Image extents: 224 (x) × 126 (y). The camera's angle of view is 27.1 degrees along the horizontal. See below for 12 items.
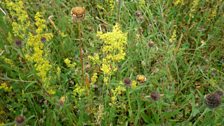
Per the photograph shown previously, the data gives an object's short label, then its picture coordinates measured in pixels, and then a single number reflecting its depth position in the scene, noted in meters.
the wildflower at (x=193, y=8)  0.95
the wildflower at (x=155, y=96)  0.69
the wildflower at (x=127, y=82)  0.69
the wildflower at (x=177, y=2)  0.96
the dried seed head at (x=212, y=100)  0.65
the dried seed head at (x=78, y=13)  0.62
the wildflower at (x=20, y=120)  0.66
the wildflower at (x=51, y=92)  0.72
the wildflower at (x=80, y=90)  0.68
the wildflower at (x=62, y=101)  0.68
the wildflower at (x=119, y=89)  0.68
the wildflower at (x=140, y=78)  0.71
